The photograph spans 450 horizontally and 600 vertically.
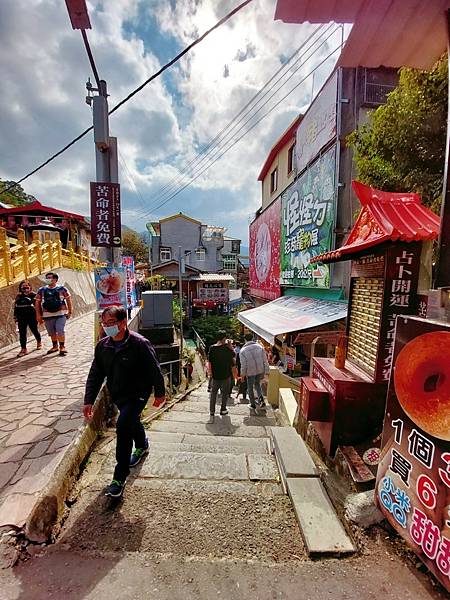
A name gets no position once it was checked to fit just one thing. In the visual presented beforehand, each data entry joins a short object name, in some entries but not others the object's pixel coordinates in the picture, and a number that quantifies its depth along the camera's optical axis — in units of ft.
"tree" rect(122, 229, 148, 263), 146.18
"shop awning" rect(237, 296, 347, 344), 27.02
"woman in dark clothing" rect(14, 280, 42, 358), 22.72
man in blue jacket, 10.55
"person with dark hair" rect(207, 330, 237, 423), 22.66
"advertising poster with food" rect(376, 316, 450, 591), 7.00
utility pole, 19.81
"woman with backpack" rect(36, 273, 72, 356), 23.11
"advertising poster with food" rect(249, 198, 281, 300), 45.50
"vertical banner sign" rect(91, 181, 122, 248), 20.62
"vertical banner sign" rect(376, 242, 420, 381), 12.35
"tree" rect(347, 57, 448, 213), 15.37
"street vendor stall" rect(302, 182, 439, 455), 12.35
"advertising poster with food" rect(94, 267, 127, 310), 20.93
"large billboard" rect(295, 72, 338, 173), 29.73
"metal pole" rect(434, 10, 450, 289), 7.97
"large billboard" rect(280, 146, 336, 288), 29.12
